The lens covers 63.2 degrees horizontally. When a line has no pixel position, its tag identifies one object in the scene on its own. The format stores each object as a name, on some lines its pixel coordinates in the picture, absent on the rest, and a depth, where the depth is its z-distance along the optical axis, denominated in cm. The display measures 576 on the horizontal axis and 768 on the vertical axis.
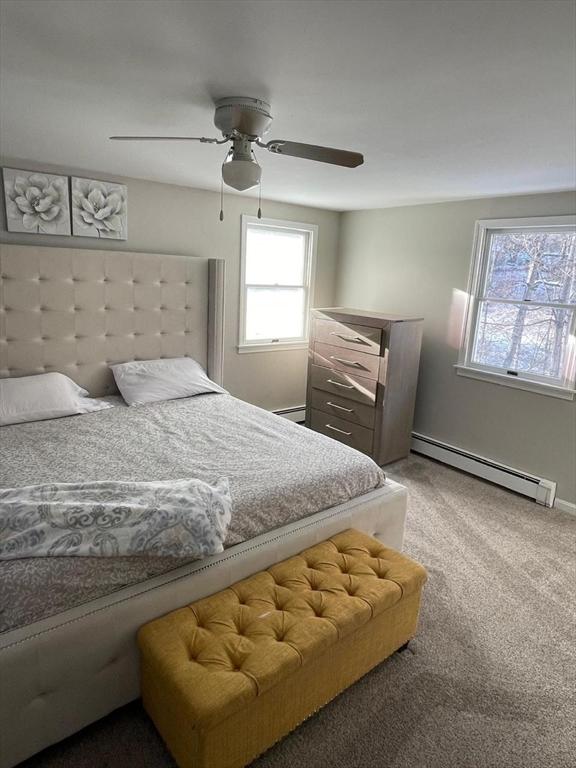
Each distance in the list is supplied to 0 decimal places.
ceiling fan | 171
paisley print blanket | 150
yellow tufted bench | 132
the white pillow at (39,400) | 266
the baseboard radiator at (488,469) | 335
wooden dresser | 369
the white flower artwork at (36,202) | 288
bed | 143
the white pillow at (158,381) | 315
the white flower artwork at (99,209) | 311
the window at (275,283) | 419
